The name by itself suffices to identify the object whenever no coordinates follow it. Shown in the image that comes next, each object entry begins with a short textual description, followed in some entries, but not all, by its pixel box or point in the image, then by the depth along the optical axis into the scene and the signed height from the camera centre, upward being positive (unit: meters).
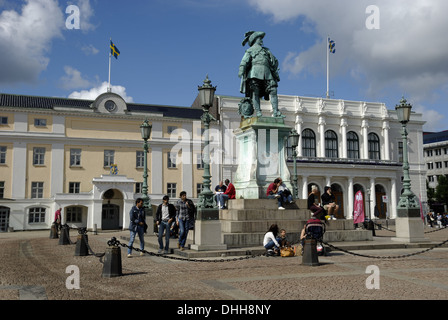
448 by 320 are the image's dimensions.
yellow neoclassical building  42.84 +4.60
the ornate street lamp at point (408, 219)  16.95 -0.72
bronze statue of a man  17.95 +5.36
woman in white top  12.97 -1.19
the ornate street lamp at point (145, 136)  21.92 +3.35
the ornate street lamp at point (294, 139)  24.29 +3.54
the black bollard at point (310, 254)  10.91 -1.33
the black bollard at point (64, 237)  19.61 -1.59
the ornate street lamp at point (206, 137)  13.53 +2.08
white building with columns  55.50 +7.41
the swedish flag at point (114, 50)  47.74 +16.82
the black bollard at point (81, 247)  14.47 -1.52
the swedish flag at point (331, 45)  56.13 +20.25
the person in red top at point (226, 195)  16.88 +0.25
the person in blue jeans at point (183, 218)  13.77 -0.53
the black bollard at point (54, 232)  24.47 -1.70
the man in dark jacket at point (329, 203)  16.44 -0.07
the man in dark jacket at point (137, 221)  13.43 -0.61
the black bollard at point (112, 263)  9.50 -1.35
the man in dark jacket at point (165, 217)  13.66 -0.50
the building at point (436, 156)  90.94 +9.61
